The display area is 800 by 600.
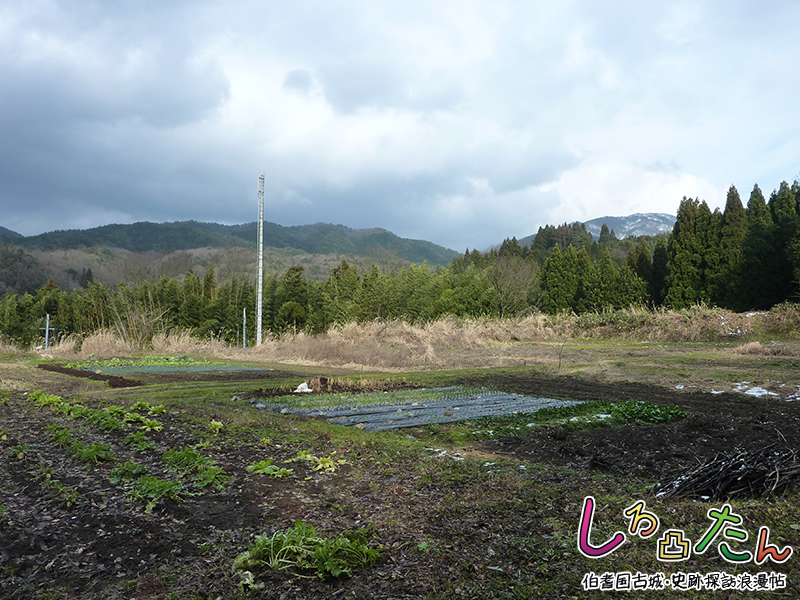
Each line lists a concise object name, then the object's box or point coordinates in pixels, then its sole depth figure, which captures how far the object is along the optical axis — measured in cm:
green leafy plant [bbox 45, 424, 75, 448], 511
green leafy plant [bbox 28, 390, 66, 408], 749
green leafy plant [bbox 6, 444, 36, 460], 464
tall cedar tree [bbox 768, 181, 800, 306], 2395
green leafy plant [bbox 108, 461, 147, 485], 413
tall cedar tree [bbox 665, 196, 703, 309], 2817
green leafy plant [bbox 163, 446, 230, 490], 404
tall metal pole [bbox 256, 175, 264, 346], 2397
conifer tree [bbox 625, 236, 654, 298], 3537
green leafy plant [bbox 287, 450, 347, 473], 442
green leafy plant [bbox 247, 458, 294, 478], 423
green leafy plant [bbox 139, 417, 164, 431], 582
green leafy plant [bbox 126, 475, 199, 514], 359
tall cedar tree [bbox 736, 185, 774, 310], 2470
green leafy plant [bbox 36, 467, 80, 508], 359
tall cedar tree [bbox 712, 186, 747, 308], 2677
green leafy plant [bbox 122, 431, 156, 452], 508
